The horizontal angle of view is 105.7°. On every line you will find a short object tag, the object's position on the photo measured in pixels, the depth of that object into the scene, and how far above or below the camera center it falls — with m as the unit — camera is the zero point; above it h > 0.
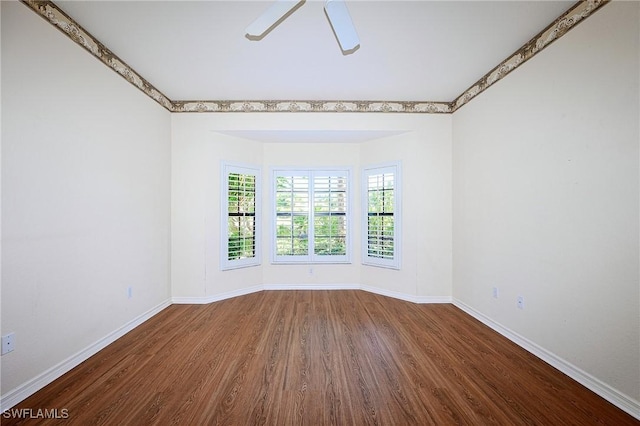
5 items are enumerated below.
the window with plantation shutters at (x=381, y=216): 3.56 -0.02
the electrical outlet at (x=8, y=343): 1.50 -0.80
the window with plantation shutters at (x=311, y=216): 3.95 -0.01
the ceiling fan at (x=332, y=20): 1.49 +1.29
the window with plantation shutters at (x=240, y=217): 3.51 -0.02
